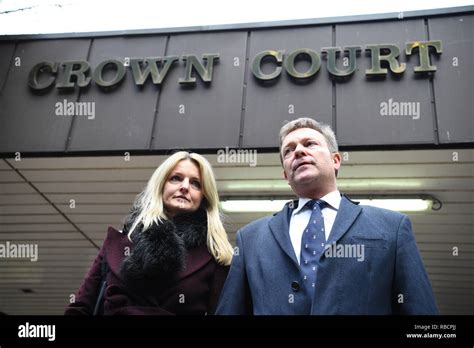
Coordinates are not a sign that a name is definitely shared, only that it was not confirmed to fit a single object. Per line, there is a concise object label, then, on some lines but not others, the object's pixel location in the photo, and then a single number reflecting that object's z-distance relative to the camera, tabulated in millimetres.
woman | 2775
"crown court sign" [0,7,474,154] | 5391
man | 2396
